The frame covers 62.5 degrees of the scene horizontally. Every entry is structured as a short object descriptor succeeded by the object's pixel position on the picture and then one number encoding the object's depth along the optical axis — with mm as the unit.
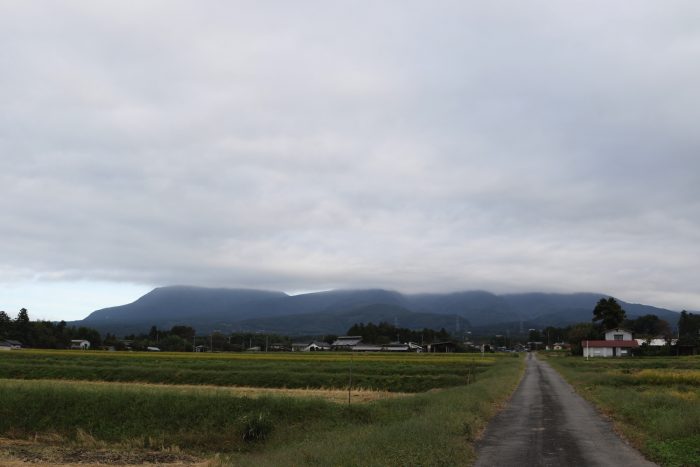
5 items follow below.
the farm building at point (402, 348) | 162125
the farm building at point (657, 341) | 151150
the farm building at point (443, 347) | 165575
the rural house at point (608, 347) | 117375
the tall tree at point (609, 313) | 139375
